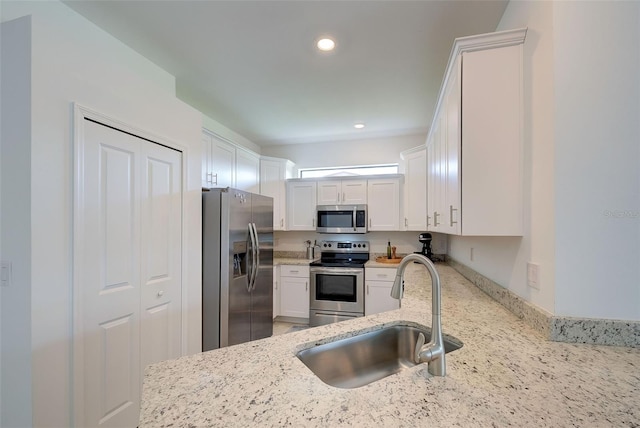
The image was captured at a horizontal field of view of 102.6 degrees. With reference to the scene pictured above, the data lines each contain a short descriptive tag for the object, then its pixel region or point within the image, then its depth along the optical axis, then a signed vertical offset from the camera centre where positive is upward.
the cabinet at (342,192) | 3.76 +0.32
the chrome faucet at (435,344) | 0.78 -0.41
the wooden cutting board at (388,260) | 3.59 -0.67
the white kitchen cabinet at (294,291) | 3.62 -1.11
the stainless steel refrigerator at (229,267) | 2.18 -0.48
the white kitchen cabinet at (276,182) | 4.00 +0.49
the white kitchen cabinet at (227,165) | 2.80 +0.61
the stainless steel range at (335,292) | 3.44 -1.07
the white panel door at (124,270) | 1.37 -0.36
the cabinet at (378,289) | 3.32 -1.00
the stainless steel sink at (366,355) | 1.05 -0.63
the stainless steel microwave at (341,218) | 3.71 -0.08
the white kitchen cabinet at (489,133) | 1.31 +0.43
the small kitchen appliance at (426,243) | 3.55 -0.41
